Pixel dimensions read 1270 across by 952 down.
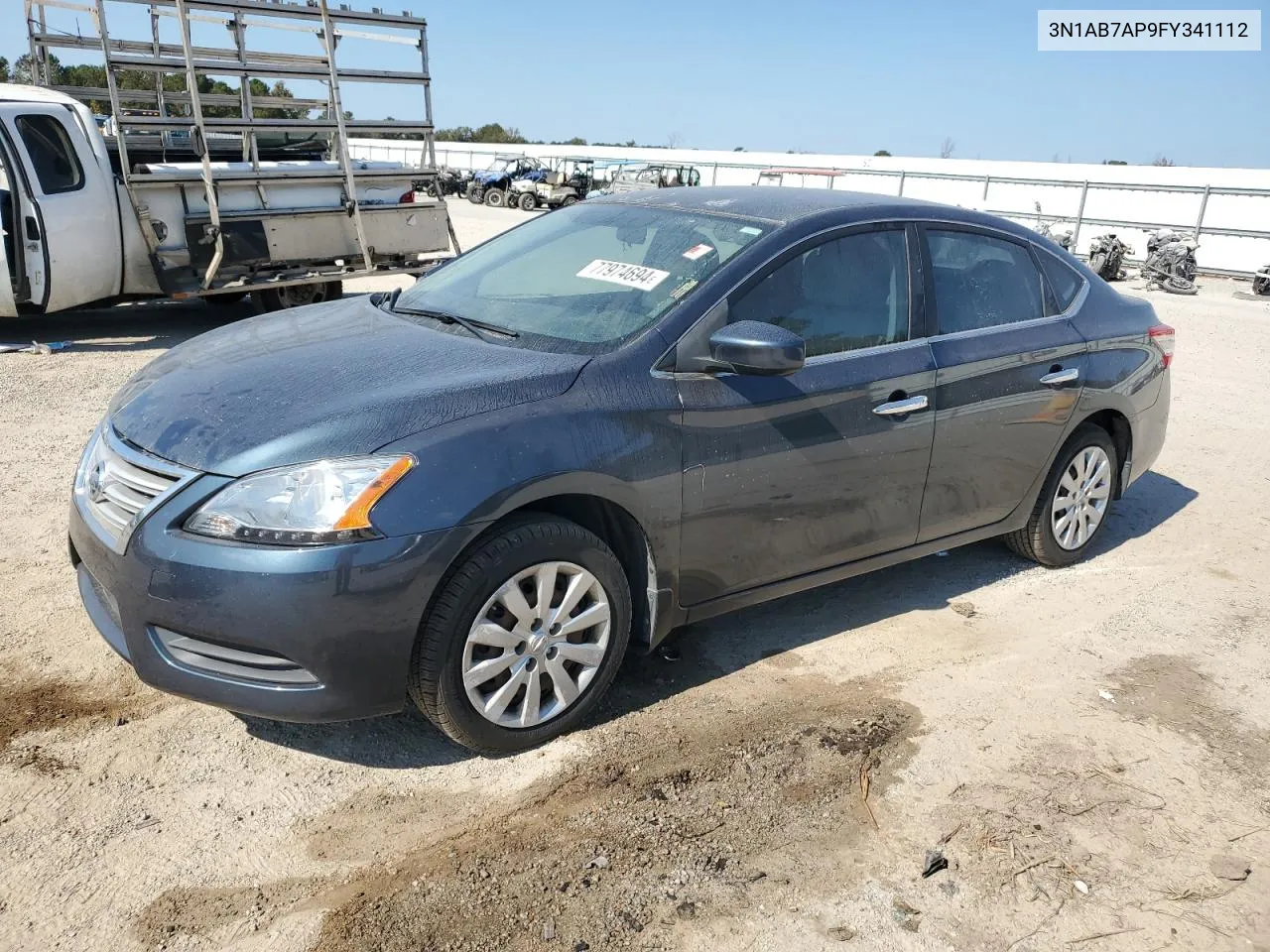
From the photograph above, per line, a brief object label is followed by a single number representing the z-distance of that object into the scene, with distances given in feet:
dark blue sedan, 9.00
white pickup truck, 27.25
